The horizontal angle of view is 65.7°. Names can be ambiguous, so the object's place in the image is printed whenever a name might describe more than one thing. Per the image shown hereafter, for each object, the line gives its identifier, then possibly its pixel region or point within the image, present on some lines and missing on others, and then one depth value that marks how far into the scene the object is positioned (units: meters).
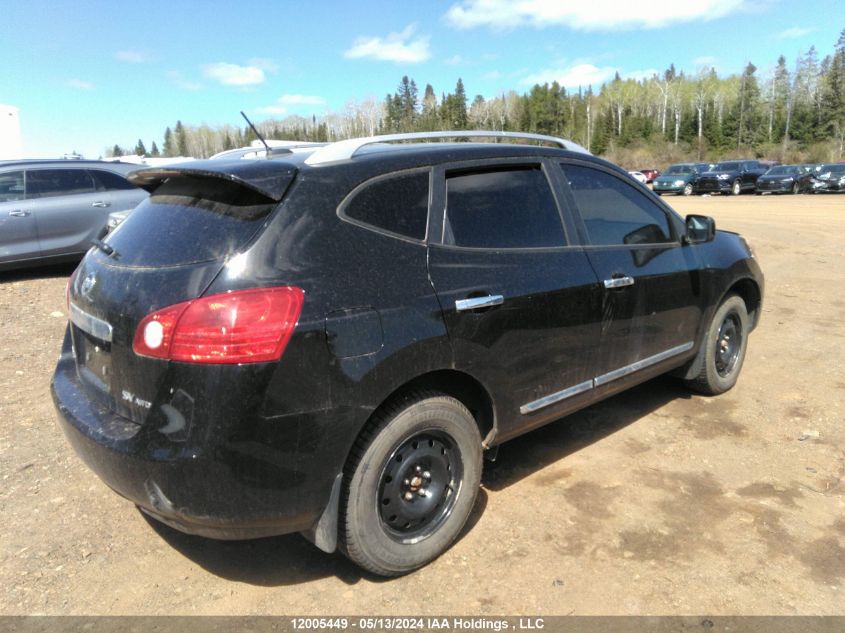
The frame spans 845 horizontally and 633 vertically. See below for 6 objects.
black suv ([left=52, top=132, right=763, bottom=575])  2.34
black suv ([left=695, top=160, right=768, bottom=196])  33.81
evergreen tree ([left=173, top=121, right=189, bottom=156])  158.75
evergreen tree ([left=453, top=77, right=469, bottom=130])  90.75
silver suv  8.79
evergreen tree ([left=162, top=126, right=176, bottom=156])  162.56
